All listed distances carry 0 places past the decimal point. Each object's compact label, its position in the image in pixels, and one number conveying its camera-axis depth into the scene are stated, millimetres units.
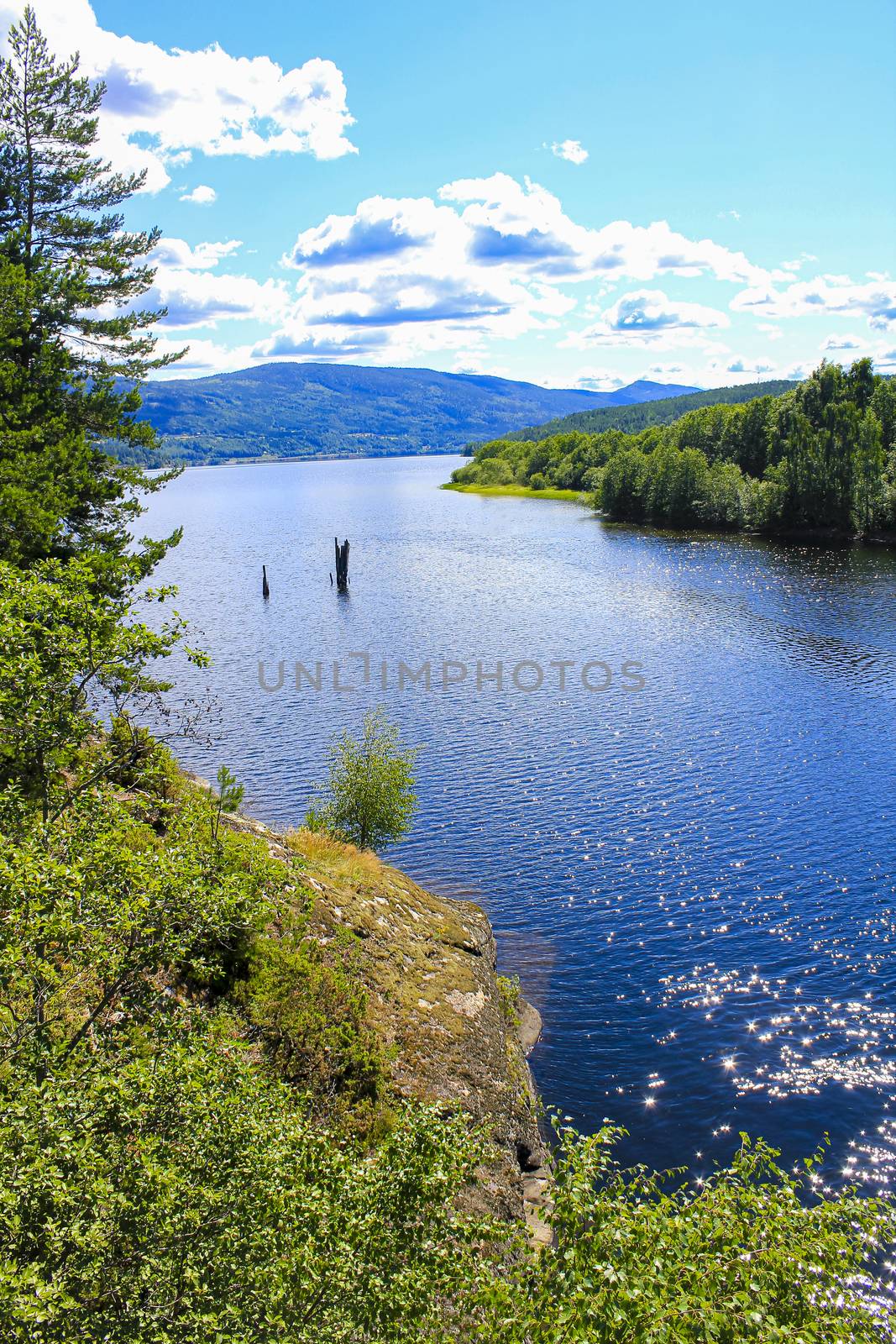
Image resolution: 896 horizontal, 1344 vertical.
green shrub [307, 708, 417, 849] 36000
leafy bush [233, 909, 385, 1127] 18641
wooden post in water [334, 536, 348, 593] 98875
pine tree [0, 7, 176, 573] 28406
